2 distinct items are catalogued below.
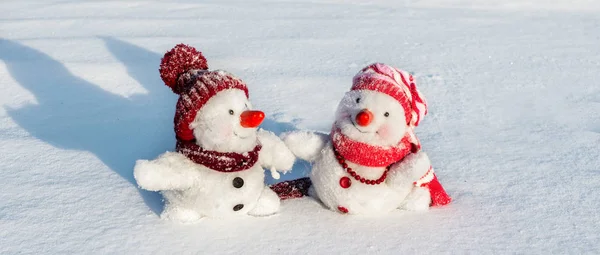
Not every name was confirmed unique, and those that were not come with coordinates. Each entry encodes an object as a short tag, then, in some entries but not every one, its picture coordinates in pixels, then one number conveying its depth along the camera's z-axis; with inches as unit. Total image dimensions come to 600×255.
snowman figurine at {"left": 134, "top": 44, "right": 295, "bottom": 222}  61.5
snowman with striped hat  62.5
